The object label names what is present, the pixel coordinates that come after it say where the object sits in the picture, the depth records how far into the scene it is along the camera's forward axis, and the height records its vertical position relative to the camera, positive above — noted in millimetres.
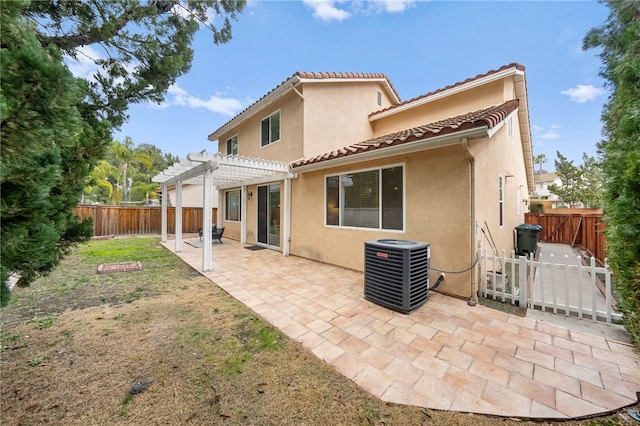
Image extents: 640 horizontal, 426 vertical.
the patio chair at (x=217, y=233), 11852 -882
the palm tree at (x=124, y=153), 21927 +5792
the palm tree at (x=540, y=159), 44103 +10468
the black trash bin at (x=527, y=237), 9320 -850
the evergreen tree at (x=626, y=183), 2270 +330
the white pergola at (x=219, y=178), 6989 +1503
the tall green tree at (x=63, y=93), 1441 +860
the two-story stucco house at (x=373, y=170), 5055 +1372
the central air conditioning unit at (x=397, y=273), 4320 -1099
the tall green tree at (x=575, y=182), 23984 +3544
